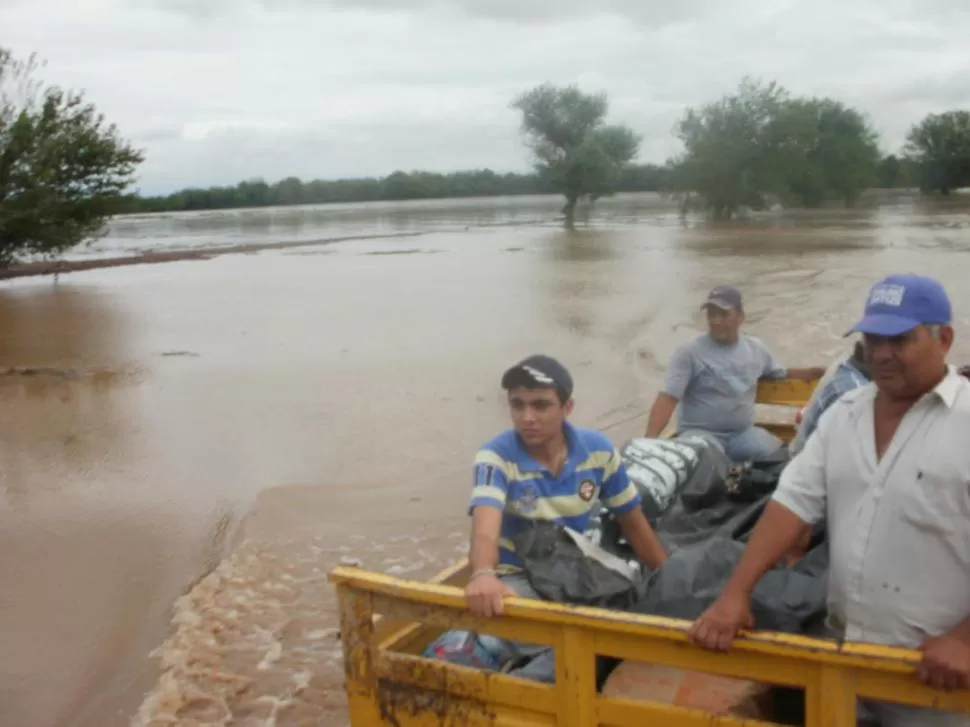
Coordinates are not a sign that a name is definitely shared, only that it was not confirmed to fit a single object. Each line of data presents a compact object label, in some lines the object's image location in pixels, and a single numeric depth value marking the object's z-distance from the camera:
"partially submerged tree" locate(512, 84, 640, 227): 62.81
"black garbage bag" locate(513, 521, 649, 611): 3.38
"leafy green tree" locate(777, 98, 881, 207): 53.19
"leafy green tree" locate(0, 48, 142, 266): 27.36
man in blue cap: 2.64
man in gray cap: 6.18
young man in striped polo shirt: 3.57
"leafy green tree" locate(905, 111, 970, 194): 76.06
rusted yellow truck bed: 2.62
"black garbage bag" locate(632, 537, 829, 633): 3.26
